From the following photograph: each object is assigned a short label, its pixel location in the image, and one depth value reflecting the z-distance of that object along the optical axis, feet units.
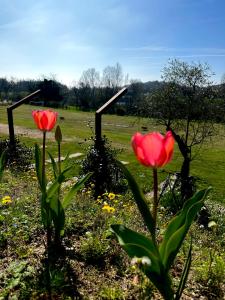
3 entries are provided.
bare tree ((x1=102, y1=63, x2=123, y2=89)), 216.75
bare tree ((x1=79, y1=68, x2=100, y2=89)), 233.85
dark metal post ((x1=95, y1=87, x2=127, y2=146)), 16.22
